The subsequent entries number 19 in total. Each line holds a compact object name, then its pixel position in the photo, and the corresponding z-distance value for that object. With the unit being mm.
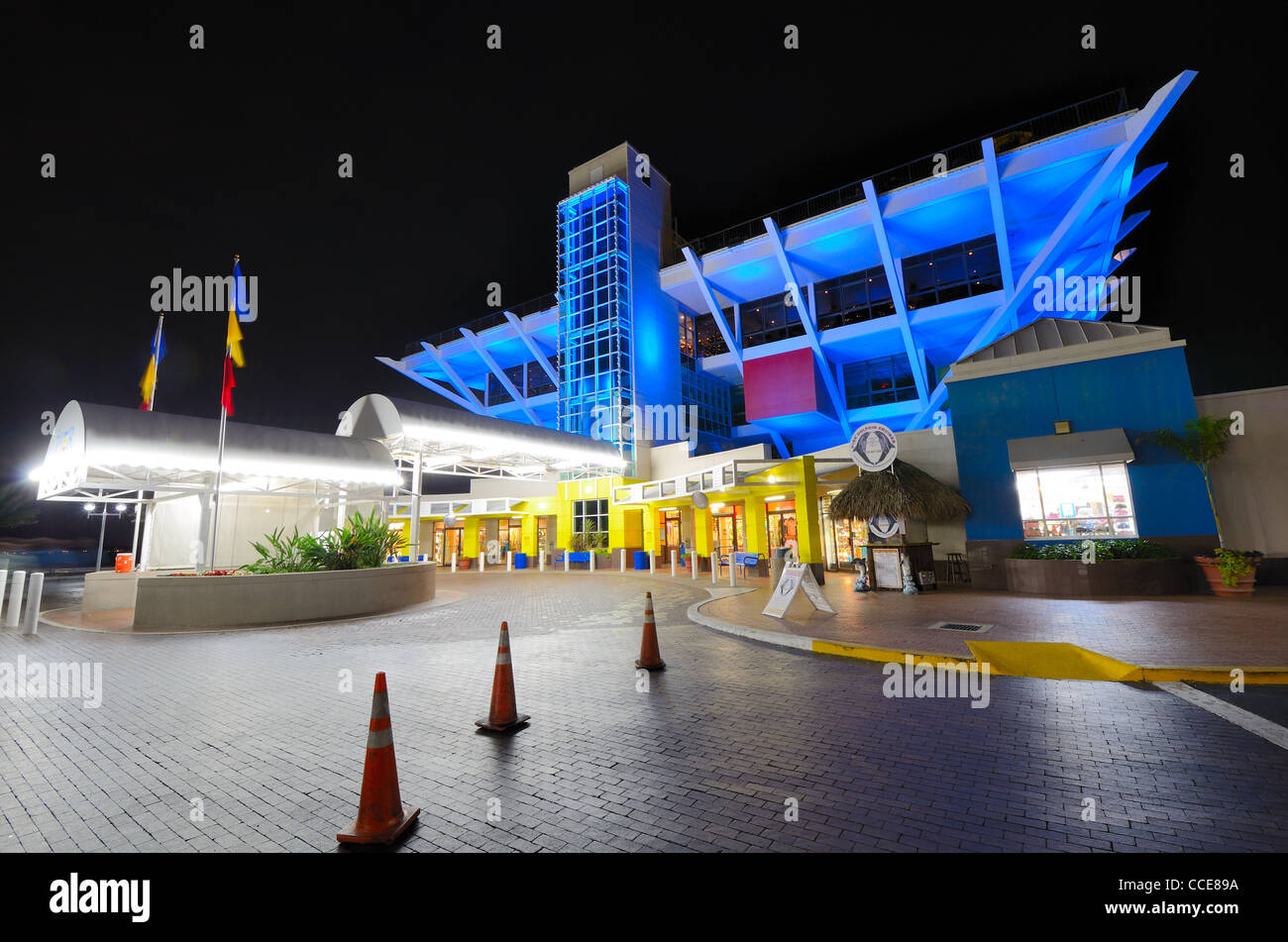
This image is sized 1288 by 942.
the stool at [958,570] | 14695
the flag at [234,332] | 13125
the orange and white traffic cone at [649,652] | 6589
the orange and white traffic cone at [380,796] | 2809
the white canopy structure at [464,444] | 18781
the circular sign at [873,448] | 13008
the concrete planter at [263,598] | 10586
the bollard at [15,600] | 10232
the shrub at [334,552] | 12695
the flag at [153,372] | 17359
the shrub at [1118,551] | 11836
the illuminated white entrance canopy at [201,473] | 13570
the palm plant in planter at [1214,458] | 10602
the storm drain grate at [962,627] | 8000
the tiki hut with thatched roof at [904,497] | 14555
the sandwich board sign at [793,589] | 9391
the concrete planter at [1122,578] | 11430
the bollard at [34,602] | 10016
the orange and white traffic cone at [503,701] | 4570
